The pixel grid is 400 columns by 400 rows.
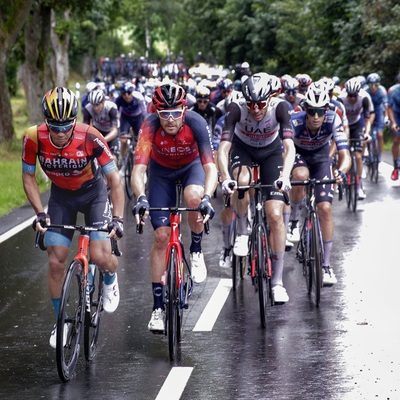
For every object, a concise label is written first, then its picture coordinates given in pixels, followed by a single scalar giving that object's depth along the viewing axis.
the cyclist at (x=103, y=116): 17.42
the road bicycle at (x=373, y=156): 20.97
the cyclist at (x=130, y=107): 19.47
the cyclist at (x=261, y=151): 10.27
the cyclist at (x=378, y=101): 21.59
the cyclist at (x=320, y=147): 11.29
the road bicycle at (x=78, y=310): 8.11
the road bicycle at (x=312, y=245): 10.76
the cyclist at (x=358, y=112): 18.81
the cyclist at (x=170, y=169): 9.23
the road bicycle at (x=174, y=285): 8.80
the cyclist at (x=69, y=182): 8.62
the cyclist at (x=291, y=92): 17.41
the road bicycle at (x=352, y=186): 17.42
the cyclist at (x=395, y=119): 20.50
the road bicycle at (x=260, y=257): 9.90
